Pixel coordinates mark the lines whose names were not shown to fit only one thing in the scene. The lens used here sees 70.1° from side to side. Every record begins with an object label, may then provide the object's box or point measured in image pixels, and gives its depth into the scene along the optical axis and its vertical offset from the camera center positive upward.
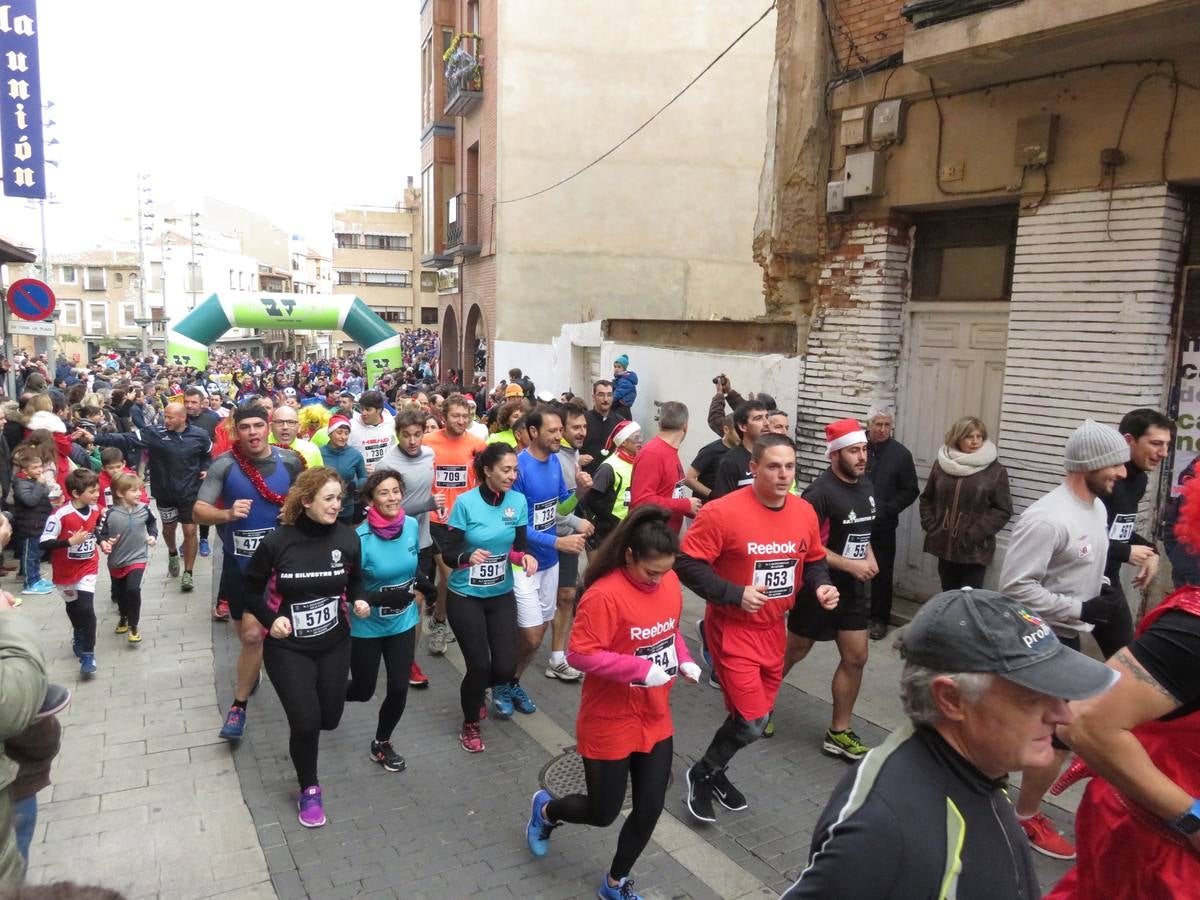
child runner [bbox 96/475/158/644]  6.58 -1.71
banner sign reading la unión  14.95 +3.69
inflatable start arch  20.25 +0.05
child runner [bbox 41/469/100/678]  6.10 -1.73
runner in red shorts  4.23 -1.21
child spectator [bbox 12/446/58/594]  7.54 -1.74
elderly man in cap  1.63 -0.83
